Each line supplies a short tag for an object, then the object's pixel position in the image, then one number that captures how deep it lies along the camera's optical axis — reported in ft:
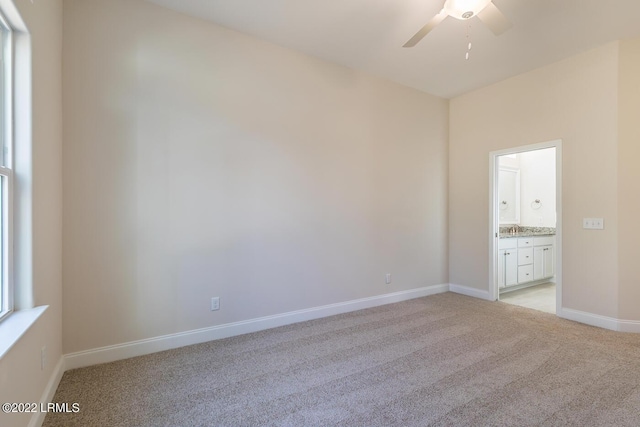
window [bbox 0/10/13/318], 5.19
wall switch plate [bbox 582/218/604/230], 10.46
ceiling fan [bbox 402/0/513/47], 6.44
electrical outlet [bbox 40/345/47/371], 5.76
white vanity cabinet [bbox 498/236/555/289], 14.43
